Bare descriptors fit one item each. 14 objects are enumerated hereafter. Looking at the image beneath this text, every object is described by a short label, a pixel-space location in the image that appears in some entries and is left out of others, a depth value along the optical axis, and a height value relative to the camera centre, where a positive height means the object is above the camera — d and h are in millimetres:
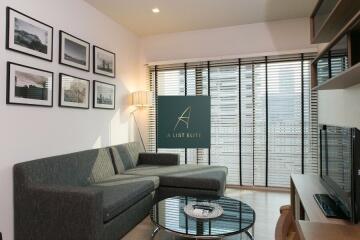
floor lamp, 4172 +393
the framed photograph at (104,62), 3438 +854
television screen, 1579 -273
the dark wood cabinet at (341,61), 1486 +472
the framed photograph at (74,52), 2863 +836
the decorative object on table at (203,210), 2123 -756
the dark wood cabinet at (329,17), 1700 +808
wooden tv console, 1325 -576
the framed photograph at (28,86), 2268 +346
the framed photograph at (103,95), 3441 +387
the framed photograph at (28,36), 2268 +827
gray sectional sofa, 2037 -683
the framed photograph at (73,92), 2852 +363
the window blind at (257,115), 3912 +140
